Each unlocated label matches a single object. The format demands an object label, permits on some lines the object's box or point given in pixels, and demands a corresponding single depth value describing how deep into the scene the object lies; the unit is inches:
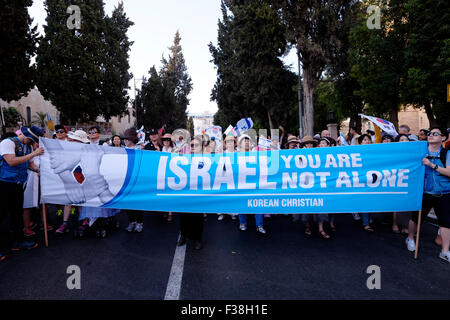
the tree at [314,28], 620.1
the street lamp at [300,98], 693.5
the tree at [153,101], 1811.0
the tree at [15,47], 616.4
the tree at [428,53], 534.6
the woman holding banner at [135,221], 197.8
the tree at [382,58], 703.7
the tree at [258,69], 690.2
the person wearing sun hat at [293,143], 225.9
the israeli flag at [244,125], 325.0
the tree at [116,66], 1222.3
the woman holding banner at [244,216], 193.9
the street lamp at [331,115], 761.2
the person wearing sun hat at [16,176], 151.8
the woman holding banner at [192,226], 166.1
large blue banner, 156.4
